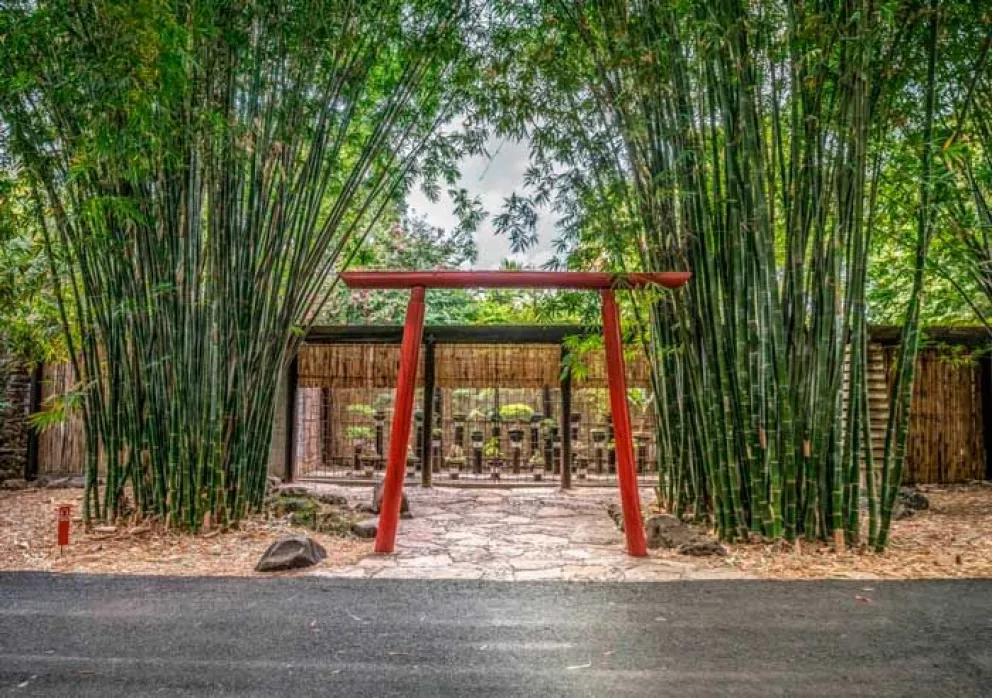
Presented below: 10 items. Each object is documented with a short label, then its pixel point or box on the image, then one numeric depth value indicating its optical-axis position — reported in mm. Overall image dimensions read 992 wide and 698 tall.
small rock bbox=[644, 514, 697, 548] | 3037
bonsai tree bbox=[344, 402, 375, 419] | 6082
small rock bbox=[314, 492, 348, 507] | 4383
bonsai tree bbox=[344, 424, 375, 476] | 6113
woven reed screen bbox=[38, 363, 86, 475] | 5301
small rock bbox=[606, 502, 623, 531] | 3856
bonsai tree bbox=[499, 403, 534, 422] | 6730
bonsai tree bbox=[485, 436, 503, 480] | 5824
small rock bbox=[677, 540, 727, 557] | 2877
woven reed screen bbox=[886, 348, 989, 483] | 5305
